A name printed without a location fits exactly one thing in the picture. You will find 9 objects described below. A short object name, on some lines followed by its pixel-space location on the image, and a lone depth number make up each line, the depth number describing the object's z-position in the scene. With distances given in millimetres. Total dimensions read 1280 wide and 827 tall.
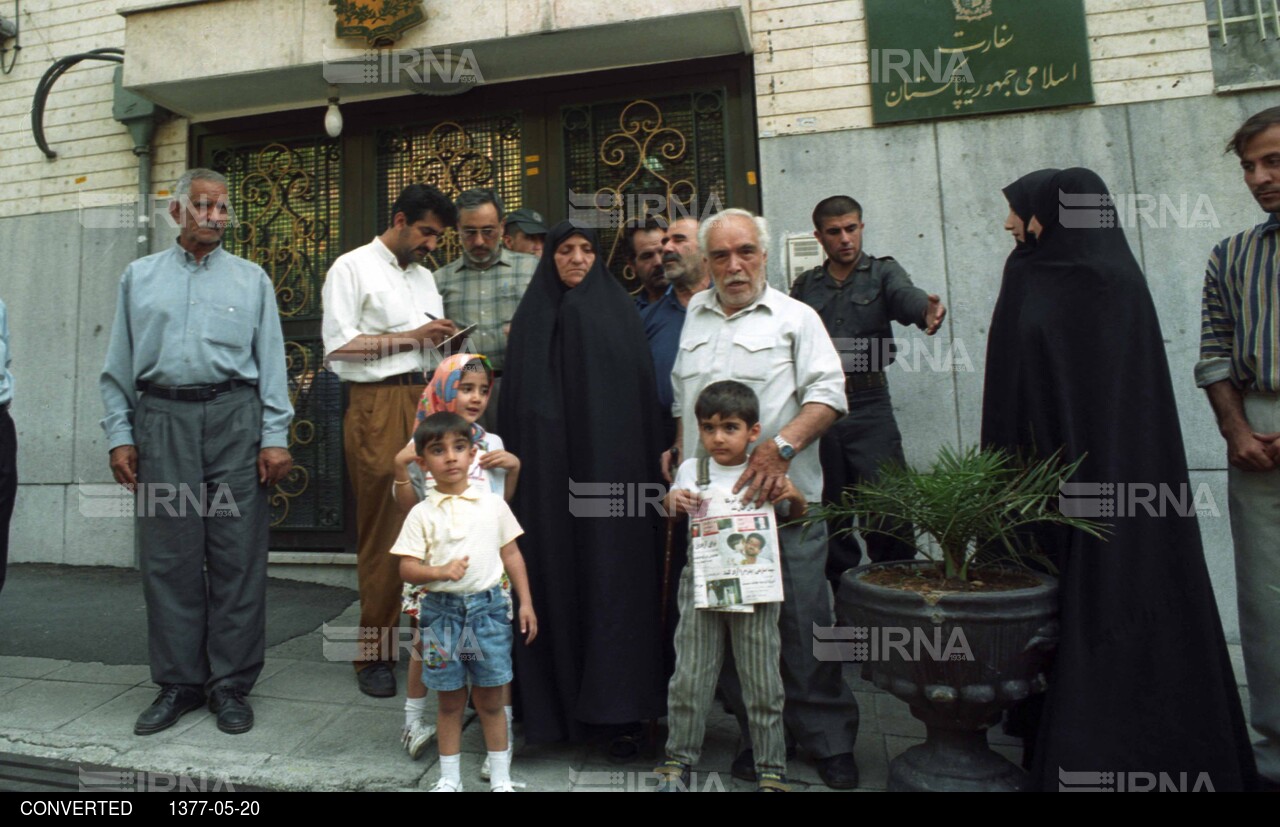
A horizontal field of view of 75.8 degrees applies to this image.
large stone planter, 2307
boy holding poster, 2625
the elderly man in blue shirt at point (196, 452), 3363
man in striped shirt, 2729
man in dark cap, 4445
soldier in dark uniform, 3914
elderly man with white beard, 2756
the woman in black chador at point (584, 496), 2936
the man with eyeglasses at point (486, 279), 4035
